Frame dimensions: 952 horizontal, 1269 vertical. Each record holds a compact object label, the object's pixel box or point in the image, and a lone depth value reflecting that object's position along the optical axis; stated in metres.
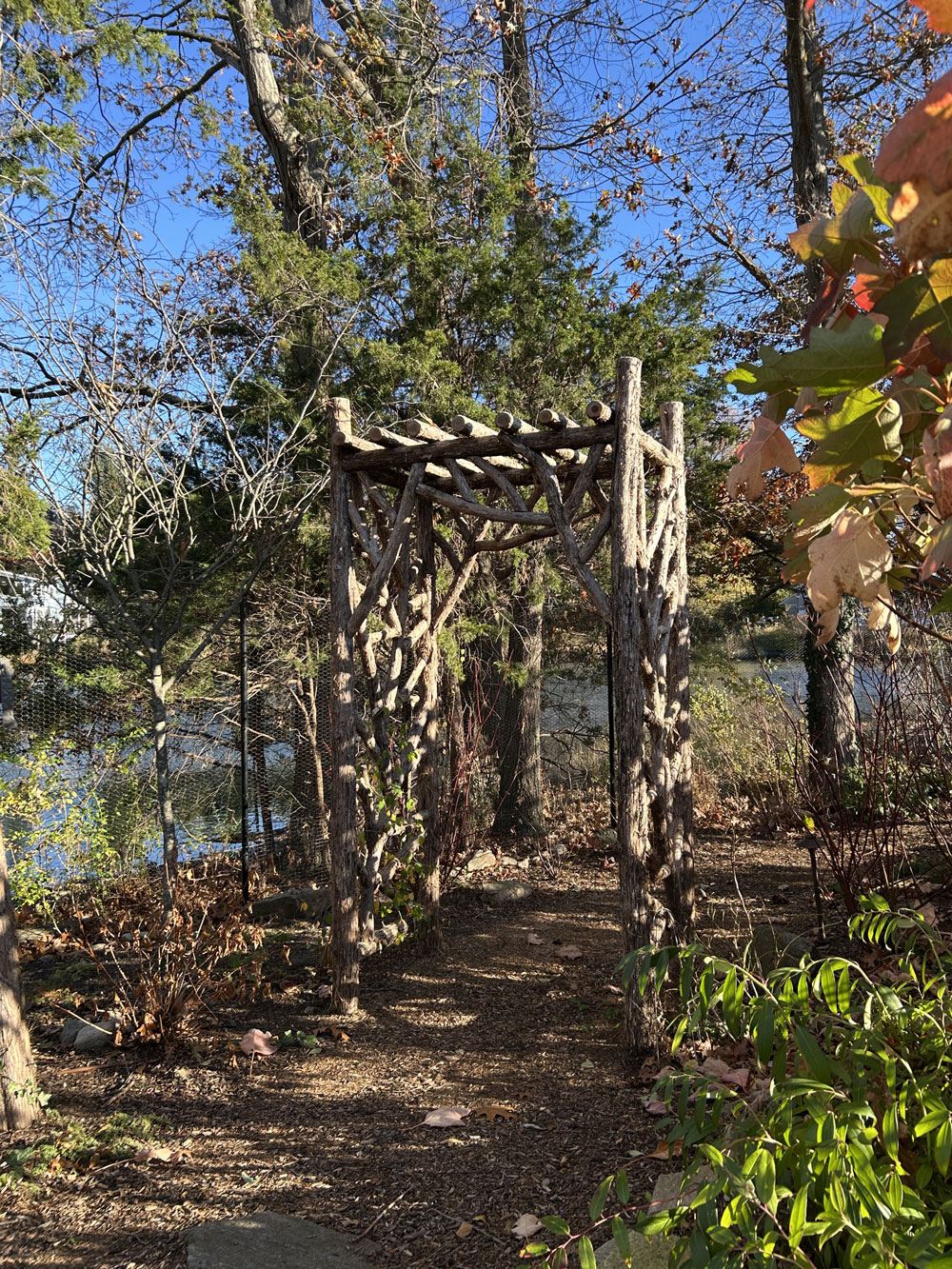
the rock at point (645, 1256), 2.02
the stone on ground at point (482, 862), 7.22
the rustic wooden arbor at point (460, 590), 3.99
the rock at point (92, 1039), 4.08
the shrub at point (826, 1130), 1.18
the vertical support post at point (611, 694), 7.74
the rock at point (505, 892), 6.52
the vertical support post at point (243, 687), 6.19
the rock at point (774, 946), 4.16
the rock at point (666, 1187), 2.02
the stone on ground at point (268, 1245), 2.49
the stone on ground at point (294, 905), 6.16
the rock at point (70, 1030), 4.19
